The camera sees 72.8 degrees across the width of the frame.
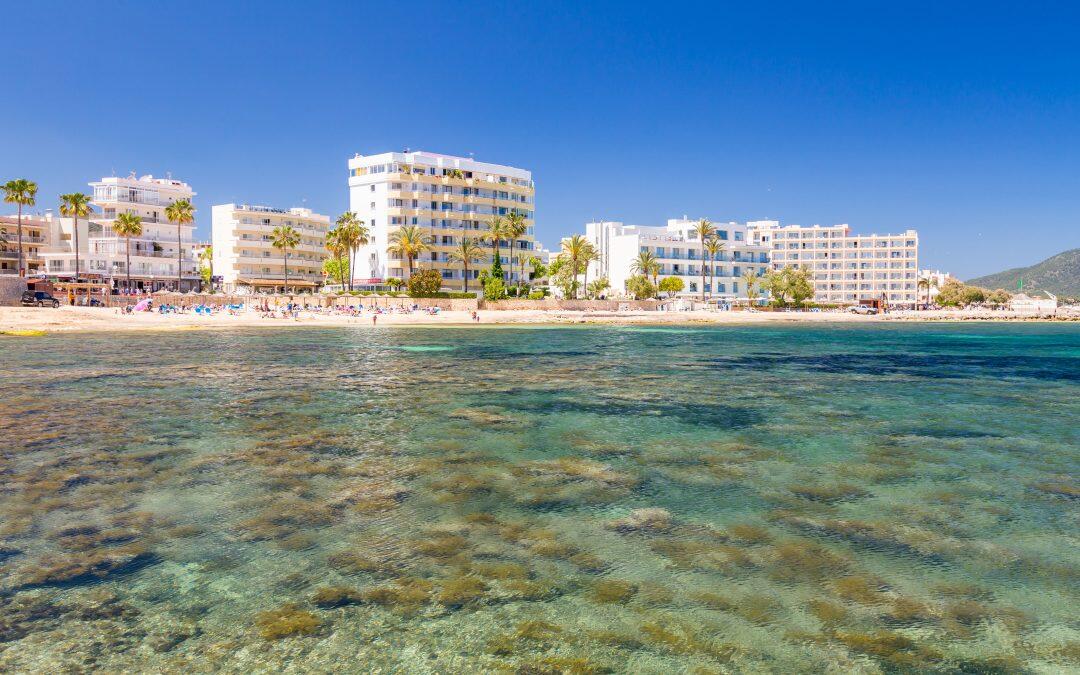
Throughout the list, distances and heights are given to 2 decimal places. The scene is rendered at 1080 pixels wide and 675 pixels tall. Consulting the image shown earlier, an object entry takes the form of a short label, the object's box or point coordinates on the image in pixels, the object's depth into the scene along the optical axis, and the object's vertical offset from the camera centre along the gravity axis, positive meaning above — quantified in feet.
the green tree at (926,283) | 617.21 +19.37
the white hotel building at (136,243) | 358.02 +38.08
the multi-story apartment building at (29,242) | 353.51 +37.78
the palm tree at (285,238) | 387.34 +41.34
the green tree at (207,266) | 415.58 +31.26
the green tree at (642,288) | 415.70 +12.70
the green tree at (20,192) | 320.91 +55.81
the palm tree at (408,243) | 355.36 +34.54
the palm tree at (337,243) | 354.33 +34.60
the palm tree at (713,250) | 458.09 +37.70
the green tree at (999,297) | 603.67 +6.63
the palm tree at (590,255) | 412.48 +31.38
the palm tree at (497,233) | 372.89 +40.60
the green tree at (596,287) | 416.87 +13.44
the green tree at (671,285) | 444.55 +14.91
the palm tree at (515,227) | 381.81 +44.77
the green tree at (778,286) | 437.17 +13.46
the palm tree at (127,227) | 339.98 +42.06
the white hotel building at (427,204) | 377.09 +58.26
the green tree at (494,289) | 346.54 +10.85
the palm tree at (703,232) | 454.81 +48.67
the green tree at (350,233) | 350.43 +39.05
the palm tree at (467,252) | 368.48 +30.80
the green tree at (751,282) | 473.67 +17.40
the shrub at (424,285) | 334.44 +12.77
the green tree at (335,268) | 397.68 +25.59
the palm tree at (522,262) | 407.25 +27.57
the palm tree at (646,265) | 441.27 +27.52
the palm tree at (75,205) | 331.36 +51.47
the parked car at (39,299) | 261.65 +6.80
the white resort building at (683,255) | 474.90 +36.02
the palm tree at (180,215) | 368.89 +51.48
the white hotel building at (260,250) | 415.23 +37.77
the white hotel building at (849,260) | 614.34 +40.65
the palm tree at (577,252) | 401.70 +32.76
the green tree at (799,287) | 434.30 +12.31
